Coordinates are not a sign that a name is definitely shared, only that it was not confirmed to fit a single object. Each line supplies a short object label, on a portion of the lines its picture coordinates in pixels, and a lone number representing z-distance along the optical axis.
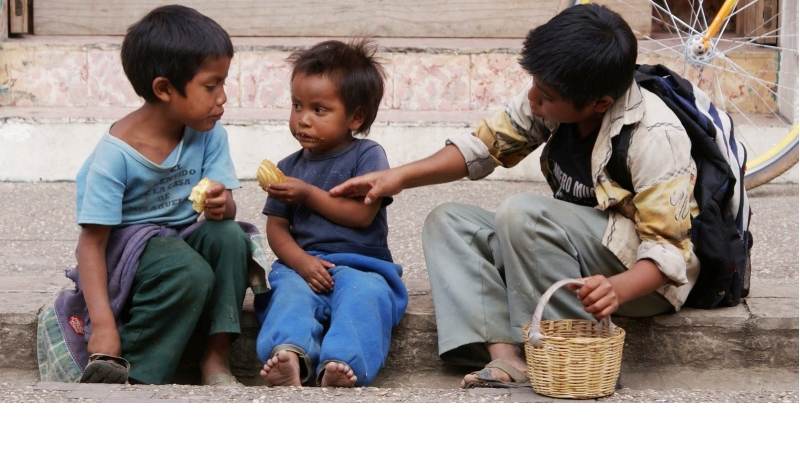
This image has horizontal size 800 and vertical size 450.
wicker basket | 5.85
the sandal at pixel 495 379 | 6.39
